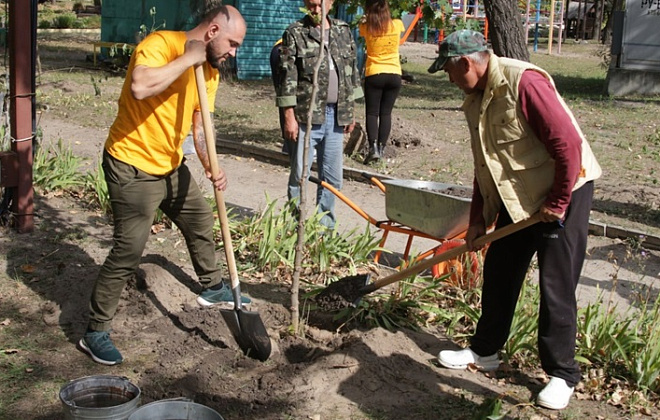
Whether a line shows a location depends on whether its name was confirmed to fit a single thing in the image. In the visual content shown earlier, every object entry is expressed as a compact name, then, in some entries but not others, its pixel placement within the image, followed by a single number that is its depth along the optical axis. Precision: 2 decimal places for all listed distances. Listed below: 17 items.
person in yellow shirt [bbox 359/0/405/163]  9.84
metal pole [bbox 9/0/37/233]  6.42
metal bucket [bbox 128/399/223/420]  3.45
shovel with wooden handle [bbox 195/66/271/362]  4.53
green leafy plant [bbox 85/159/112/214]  7.20
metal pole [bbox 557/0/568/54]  28.69
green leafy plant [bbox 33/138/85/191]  7.73
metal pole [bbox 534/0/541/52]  29.12
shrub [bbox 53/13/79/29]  30.30
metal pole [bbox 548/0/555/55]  27.46
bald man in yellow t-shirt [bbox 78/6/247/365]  4.36
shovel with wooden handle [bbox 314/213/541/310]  4.54
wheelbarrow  5.62
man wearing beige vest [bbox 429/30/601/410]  3.83
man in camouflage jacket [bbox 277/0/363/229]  6.43
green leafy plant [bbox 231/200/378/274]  6.03
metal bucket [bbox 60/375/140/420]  3.52
